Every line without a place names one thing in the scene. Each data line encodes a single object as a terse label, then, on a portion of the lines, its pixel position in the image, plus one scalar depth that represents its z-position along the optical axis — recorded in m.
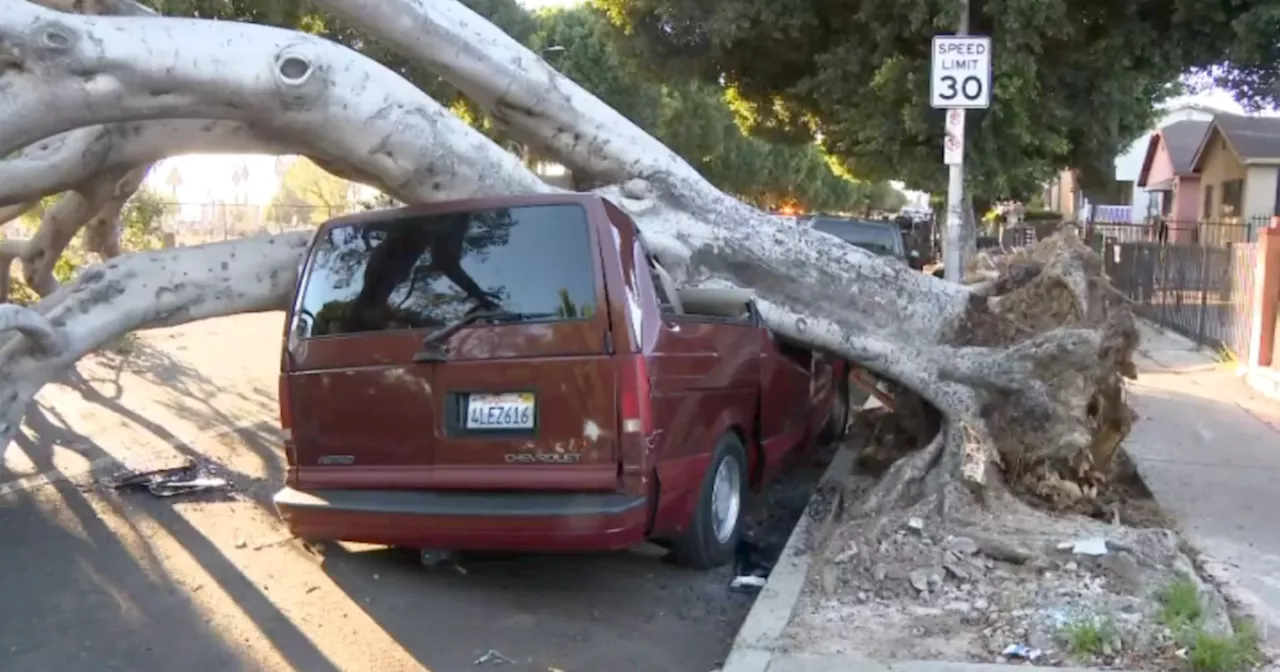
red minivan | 5.57
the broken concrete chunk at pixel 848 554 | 6.17
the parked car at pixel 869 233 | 18.33
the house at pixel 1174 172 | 39.66
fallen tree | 5.94
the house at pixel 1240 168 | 30.33
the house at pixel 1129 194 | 49.09
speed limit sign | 9.57
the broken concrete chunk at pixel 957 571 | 6.03
